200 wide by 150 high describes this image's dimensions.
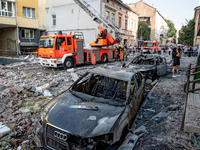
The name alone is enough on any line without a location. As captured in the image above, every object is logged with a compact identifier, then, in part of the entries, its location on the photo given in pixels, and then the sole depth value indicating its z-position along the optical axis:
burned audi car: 2.67
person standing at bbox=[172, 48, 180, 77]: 9.18
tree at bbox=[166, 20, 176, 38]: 77.95
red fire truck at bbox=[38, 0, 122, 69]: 11.26
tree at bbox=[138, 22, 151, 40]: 45.58
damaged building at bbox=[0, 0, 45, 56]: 20.16
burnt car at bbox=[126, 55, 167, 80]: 8.59
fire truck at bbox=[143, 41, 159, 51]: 26.64
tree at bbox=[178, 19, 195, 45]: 34.47
